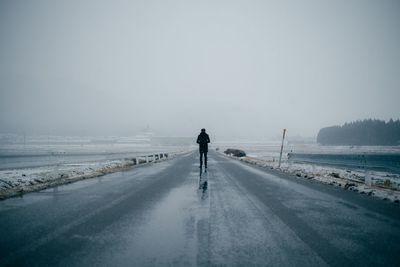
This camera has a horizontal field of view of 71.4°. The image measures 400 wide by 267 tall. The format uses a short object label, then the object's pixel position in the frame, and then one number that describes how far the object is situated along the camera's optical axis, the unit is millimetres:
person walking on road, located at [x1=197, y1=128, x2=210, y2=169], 18922
